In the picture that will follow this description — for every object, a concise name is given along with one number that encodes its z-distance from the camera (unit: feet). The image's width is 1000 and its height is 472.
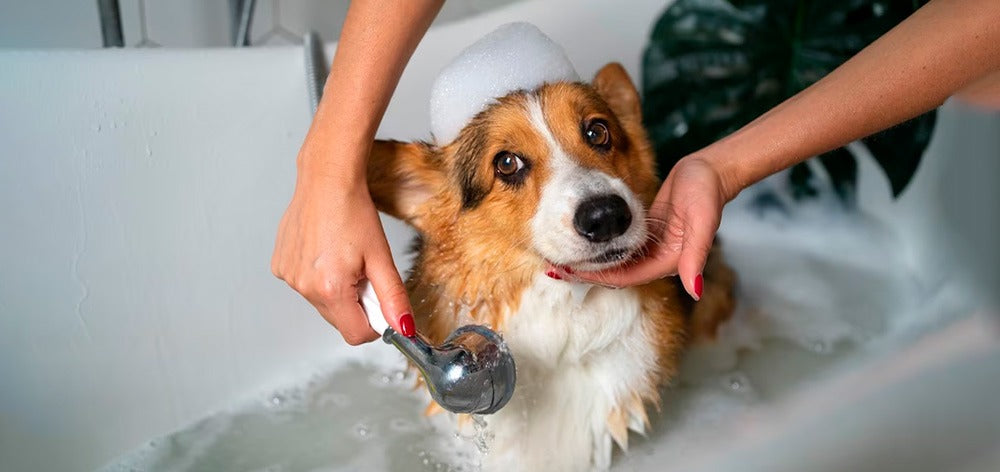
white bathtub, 4.69
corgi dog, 4.11
